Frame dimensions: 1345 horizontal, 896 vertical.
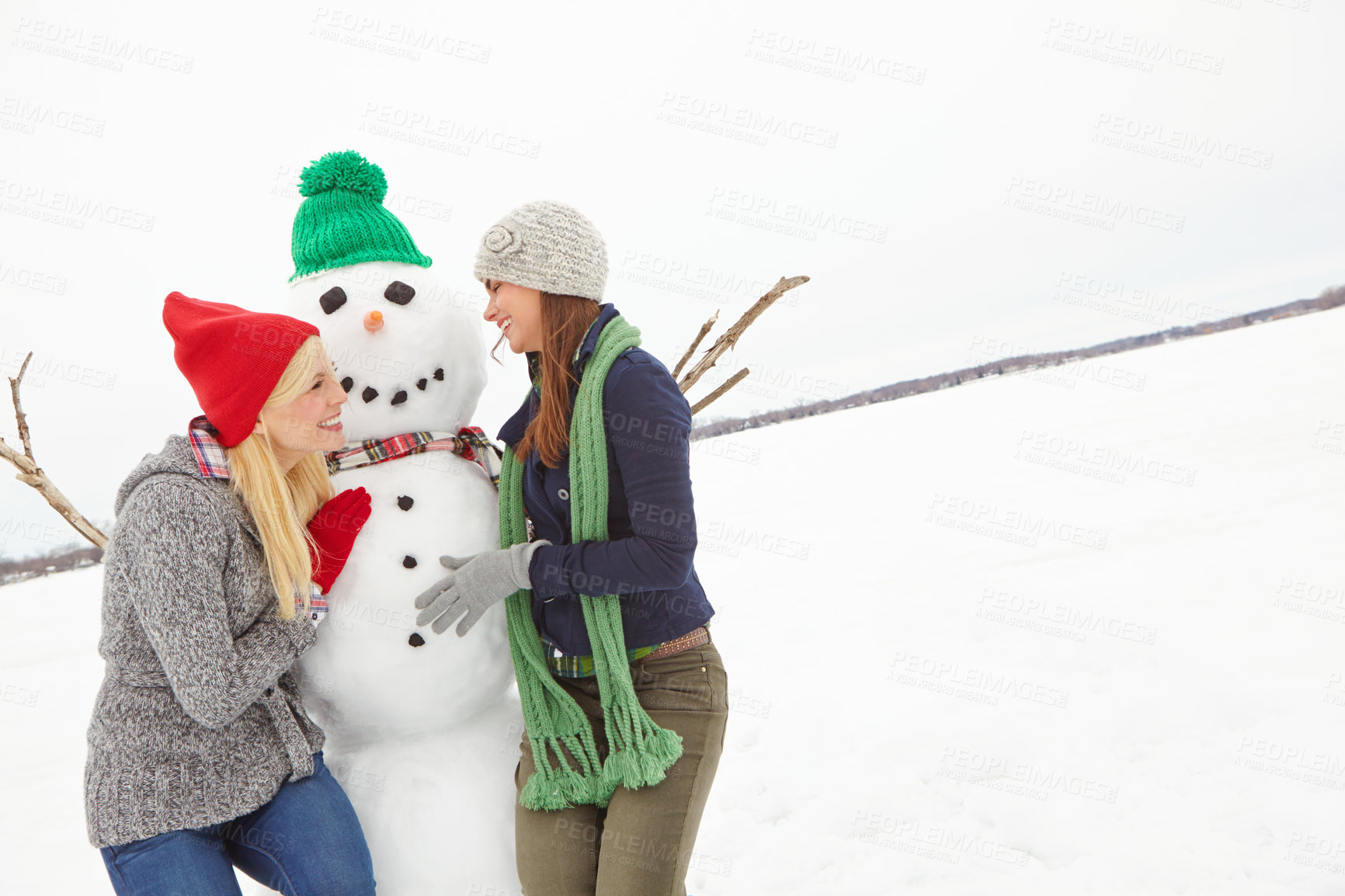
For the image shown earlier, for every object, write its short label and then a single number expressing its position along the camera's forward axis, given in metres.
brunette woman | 1.53
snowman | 1.64
